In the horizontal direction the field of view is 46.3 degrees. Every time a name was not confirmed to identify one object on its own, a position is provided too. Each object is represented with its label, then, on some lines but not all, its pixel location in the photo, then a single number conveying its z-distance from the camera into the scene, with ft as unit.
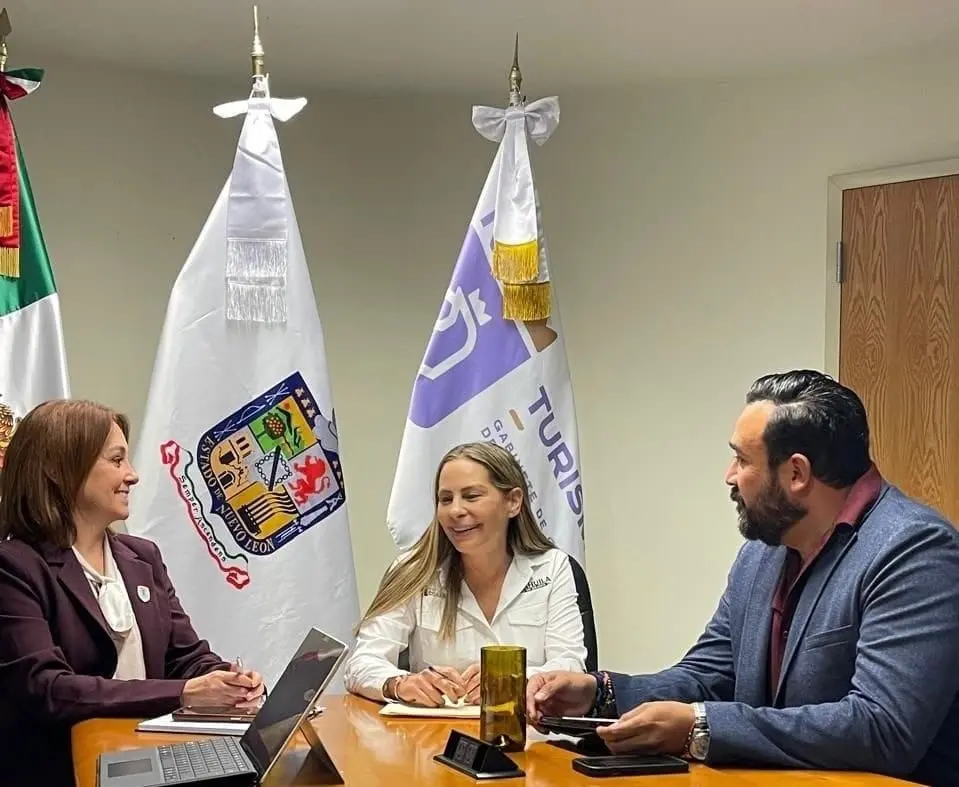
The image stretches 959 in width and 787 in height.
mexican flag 9.57
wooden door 10.79
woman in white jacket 8.05
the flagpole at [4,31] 9.37
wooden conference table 5.12
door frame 11.44
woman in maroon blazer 6.79
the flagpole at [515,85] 10.45
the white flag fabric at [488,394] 10.67
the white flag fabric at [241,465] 9.85
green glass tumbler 5.61
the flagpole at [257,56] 9.75
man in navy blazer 5.39
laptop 5.00
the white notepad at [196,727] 6.15
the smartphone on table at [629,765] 5.19
